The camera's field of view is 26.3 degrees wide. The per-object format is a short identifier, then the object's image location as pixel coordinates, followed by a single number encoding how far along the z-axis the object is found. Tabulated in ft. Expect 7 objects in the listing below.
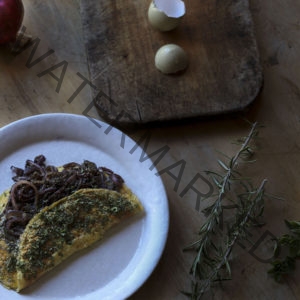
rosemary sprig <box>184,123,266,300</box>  2.41
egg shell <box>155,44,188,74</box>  2.66
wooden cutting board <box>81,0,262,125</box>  2.65
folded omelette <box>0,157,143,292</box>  2.37
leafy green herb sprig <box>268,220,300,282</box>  2.48
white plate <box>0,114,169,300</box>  2.39
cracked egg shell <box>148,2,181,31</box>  2.69
